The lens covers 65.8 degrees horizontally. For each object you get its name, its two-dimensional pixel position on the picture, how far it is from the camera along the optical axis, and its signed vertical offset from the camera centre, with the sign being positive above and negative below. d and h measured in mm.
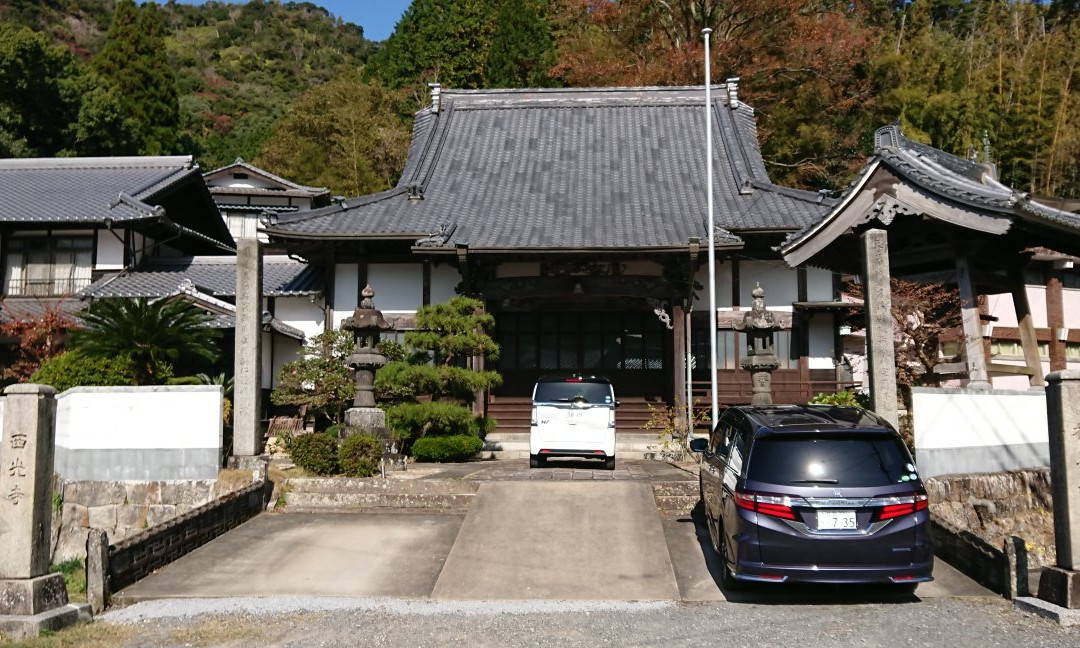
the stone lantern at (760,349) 14295 +571
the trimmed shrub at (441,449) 15406 -1188
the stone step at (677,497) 11039 -1519
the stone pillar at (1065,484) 7277 -927
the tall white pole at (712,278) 16386 +2065
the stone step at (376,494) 11367 -1507
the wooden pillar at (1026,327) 13422 +882
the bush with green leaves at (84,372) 14570 +268
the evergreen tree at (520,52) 35750 +14335
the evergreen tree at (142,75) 44375 +17025
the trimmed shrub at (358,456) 12211 -1045
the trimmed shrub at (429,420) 15172 -642
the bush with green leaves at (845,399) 14711 -319
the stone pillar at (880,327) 11297 +737
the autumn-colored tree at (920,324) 17031 +1213
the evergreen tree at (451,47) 41812 +17263
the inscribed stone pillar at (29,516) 7078 -1131
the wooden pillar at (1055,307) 25203 +2225
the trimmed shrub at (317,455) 12297 -1024
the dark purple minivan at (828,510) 7148 -1105
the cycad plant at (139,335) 14984 +943
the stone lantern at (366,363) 14078 +376
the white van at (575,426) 13992 -717
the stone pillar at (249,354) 12359 +479
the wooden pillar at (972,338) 12430 +638
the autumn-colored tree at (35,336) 19891 +1244
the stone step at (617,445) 17719 -1376
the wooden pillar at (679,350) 18953 +745
